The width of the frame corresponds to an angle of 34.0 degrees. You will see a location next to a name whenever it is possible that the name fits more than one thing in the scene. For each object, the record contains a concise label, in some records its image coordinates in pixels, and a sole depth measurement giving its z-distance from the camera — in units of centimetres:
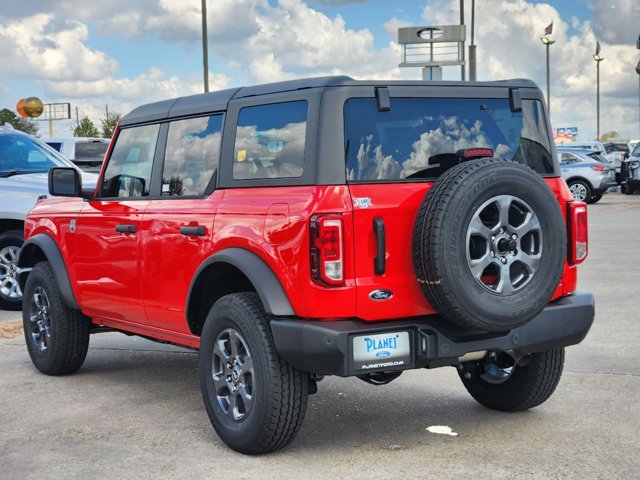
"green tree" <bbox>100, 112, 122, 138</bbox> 7875
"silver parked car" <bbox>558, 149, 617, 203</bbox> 2988
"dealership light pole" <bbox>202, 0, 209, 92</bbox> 2973
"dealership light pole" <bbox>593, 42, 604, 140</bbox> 9425
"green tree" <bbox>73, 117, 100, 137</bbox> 8512
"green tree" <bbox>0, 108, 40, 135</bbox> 10262
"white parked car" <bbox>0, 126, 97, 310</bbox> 1108
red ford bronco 485
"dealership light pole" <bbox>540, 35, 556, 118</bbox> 6005
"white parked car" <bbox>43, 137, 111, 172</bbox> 1798
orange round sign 4500
